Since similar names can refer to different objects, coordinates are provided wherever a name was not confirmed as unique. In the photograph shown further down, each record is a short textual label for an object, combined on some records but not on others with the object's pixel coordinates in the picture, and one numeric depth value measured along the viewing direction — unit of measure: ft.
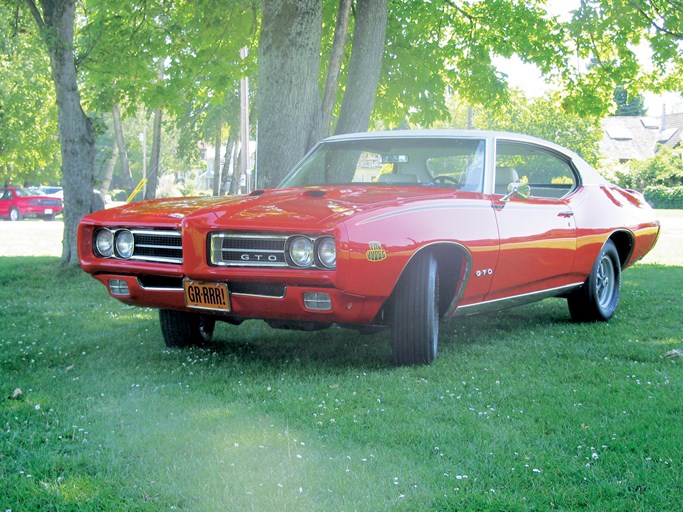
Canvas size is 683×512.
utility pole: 92.43
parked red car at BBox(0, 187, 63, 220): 119.44
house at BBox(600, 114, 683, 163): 239.91
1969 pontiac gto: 16.61
